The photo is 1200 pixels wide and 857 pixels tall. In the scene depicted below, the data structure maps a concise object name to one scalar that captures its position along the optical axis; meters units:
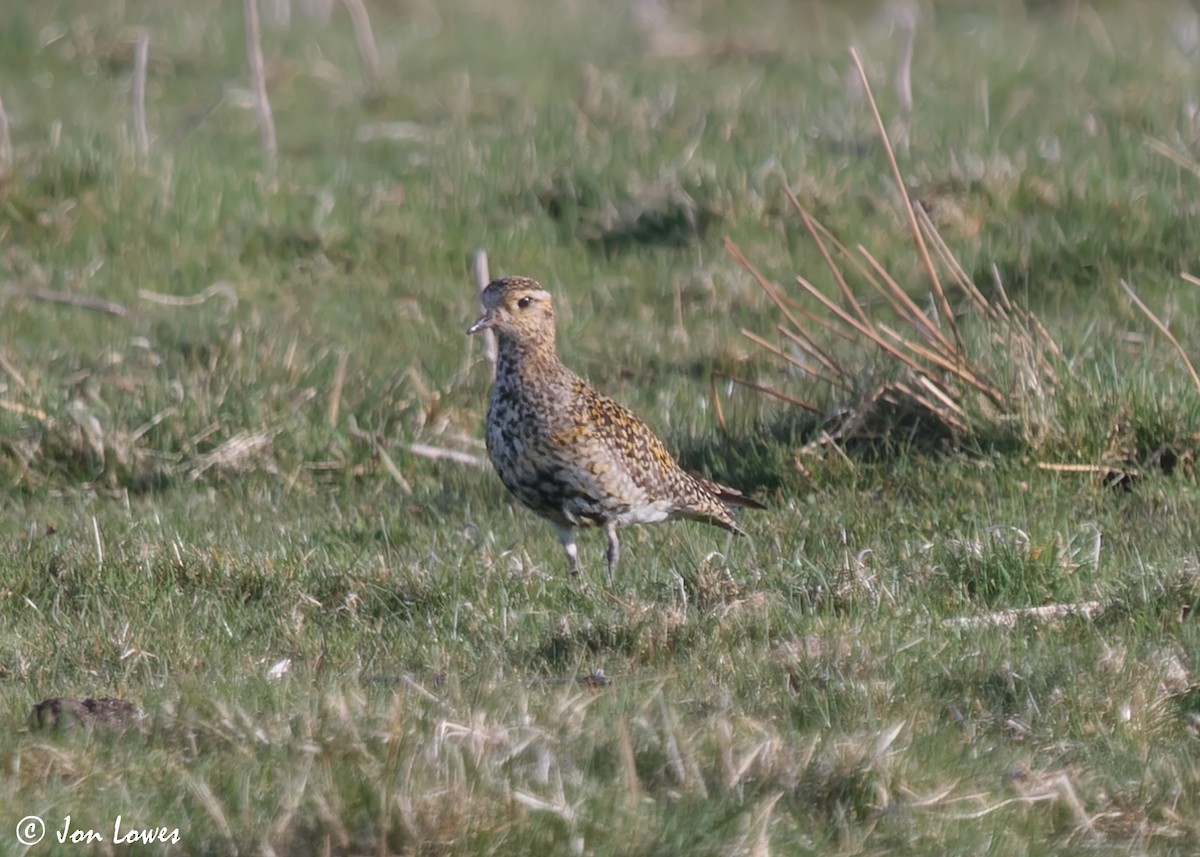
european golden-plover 12.57
